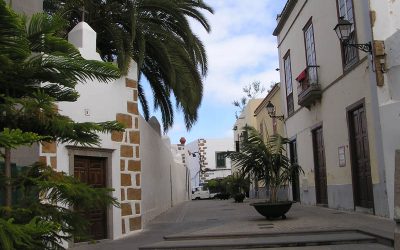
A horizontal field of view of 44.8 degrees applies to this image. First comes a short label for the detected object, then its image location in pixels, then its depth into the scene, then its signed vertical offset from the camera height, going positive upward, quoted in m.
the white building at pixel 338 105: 10.84 +2.26
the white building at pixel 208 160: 56.06 +3.44
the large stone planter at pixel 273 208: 12.36 -0.54
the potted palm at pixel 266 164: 12.69 +0.59
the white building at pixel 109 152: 10.56 +0.93
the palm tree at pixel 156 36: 13.34 +4.51
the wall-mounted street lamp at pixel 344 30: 11.38 +3.60
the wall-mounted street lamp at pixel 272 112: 20.55 +3.24
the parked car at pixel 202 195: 43.35 -0.48
